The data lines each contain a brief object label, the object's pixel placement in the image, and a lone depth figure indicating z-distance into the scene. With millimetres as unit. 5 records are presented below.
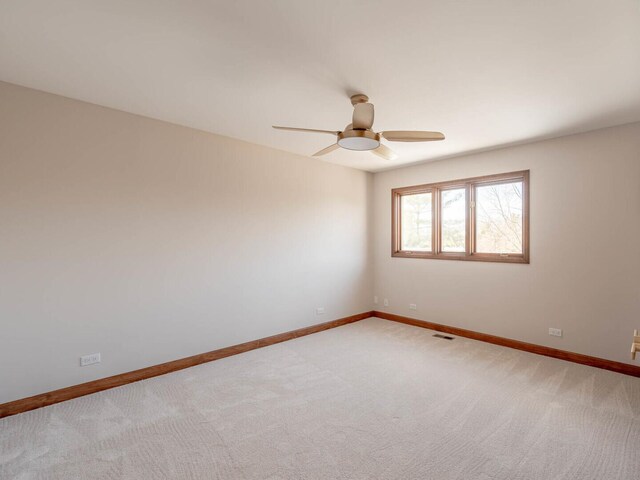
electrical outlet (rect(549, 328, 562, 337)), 3693
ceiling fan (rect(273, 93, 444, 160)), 2461
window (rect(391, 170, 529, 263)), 4117
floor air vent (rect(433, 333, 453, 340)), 4422
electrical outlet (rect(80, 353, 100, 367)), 2795
